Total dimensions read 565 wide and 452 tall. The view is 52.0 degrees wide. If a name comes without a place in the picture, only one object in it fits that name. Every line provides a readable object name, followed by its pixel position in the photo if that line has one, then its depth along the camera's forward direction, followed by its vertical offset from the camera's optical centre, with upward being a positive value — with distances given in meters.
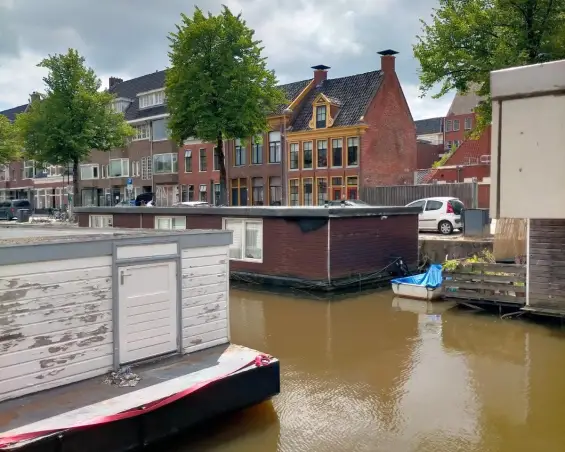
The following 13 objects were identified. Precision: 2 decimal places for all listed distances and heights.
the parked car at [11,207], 46.28 -0.82
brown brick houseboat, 16.19 -1.30
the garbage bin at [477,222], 21.61 -0.92
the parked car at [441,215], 24.45 -0.75
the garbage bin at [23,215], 40.86 -1.29
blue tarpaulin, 15.09 -2.18
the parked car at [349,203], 24.77 -0.25
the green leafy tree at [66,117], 33.84 +4.79
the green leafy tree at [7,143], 43.19 +4.08
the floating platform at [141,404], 5.47 -2.16
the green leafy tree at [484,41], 19.52 +5.64
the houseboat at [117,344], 5.84 -1.73
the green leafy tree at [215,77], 28.83 +6.08
